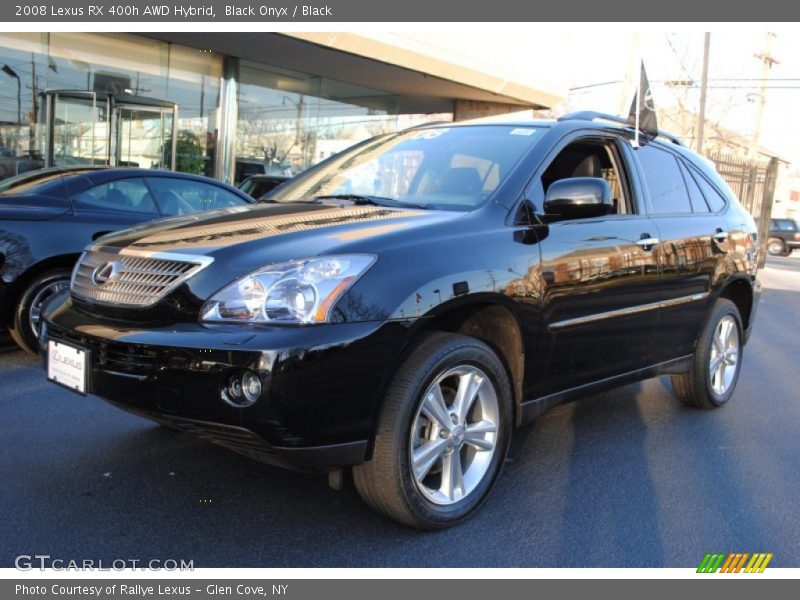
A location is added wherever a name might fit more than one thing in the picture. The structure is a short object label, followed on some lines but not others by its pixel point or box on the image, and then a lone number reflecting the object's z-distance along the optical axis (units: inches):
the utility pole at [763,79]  1344.7
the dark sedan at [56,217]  218.1
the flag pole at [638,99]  185.0
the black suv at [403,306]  110.7
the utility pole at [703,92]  925.2
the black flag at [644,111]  194.2
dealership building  567.2
